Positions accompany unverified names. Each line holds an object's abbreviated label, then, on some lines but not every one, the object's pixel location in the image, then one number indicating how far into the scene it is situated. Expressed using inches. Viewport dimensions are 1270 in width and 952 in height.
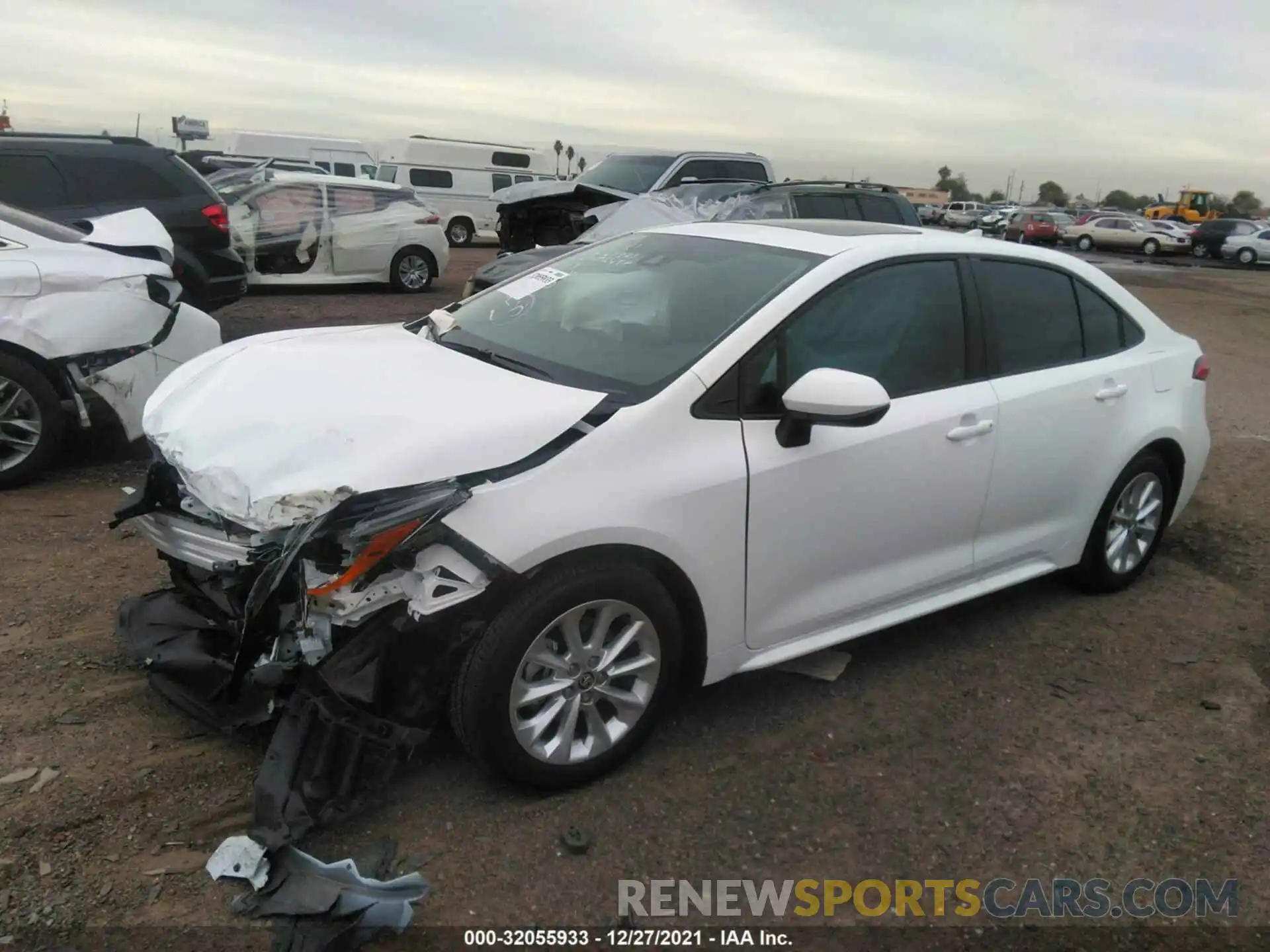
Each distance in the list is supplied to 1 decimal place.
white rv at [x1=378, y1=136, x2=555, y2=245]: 932.6
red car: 1398.9
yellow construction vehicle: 2032.5
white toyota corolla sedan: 99.3
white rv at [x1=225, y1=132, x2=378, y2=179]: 1035.9
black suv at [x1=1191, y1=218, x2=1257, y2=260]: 1280.8
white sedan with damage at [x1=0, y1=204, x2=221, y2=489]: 187.9
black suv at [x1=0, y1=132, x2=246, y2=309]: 291.6
